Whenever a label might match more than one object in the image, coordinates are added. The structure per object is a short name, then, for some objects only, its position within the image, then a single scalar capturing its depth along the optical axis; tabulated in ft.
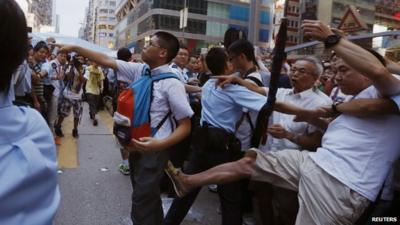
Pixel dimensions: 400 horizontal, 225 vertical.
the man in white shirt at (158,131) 9.62
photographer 26.81
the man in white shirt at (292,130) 10.02
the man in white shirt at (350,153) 6.87
